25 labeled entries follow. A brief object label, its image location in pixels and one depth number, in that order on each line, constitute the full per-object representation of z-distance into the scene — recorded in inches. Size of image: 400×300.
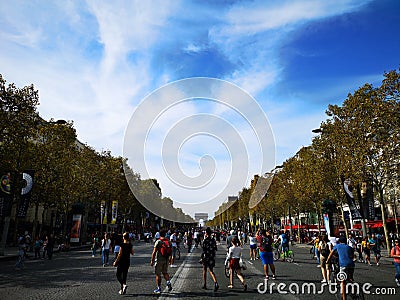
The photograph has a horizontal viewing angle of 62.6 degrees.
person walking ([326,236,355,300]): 321.0
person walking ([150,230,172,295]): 390.0
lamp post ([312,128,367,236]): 1070.9
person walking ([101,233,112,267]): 729.6
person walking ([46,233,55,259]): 952.9
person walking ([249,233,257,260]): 841.5
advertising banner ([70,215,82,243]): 1349.3
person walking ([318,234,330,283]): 468.1
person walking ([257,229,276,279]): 480.7
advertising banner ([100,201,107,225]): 1825.9
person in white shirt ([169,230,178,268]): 807.7
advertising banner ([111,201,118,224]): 1838.0
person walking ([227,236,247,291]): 408.7
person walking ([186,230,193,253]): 1143.0
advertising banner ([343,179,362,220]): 1042.7
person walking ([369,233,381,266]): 750.5
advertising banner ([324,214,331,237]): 958.4
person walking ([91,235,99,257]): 1028.7
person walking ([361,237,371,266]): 764.5
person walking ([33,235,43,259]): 997.4
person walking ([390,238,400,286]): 433.7
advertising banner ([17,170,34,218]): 975.6
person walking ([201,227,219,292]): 413.1
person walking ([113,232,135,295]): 382.9
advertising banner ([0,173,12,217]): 903.1
